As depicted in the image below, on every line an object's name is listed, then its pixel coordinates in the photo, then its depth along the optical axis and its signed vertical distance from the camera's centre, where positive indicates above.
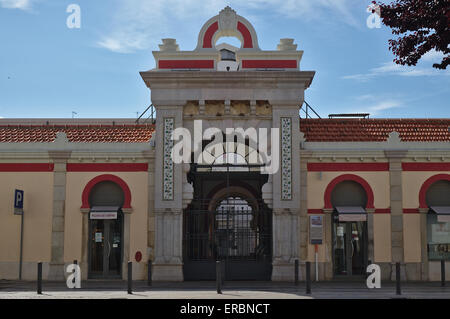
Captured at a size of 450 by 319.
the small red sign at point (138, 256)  23.39 -0.77
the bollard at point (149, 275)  20.84 -1.30
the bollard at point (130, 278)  18.62 -1.25
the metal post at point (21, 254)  23.56 -0.74
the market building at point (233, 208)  23.30 +1.65
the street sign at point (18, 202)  23.09 +1.18
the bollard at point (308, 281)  18.30 -1.29
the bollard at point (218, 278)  18.53 -1.23
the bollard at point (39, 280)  18.59 -1.35
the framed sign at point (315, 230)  23.25 +0.21
